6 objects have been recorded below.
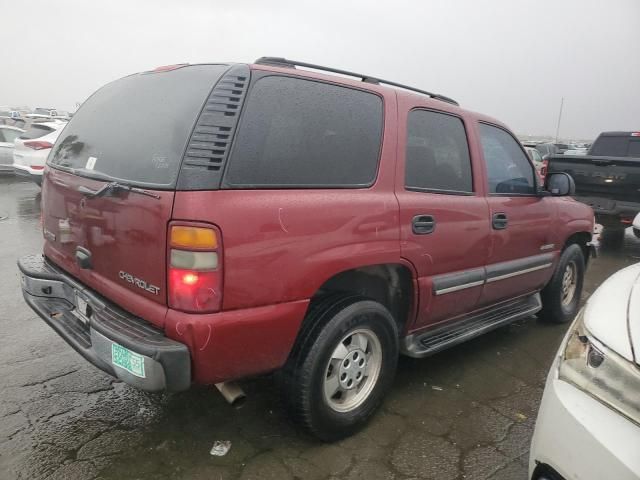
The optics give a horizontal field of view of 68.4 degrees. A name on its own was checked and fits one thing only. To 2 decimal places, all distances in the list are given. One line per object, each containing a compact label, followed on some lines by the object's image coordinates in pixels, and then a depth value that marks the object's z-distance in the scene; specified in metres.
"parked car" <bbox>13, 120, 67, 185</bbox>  9.91
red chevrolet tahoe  1.97
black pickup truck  7.08
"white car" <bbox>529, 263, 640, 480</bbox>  1.41
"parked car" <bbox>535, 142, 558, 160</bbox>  17.89
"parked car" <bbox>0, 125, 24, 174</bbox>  12.20
